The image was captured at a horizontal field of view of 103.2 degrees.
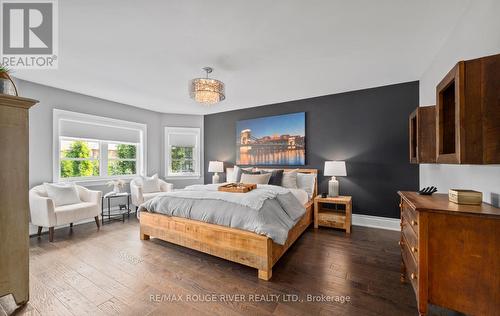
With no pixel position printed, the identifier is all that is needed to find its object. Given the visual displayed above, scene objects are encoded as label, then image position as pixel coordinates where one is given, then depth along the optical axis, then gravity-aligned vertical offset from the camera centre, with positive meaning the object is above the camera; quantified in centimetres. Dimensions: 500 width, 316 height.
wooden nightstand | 332 -102
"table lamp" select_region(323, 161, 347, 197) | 355 -26
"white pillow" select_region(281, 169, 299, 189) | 387 -44
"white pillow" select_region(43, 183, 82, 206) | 329 -59
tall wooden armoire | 155 -31
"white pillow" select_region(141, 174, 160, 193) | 451 -61
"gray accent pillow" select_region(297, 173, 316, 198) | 391 -49
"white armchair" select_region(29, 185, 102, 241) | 297 -84
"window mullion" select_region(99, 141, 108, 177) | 440 -1
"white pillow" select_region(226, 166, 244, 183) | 459 -40
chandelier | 259 +90
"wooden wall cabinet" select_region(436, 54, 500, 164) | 108 +26
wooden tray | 285 -45
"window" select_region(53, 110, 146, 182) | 381 +24
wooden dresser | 113 -61
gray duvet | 222 -66
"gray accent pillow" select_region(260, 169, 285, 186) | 395 -39
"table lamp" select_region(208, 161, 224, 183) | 512 -26
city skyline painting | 435 +41
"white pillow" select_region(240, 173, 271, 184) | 389 -41
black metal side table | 402 -116
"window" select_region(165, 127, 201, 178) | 555 +17
